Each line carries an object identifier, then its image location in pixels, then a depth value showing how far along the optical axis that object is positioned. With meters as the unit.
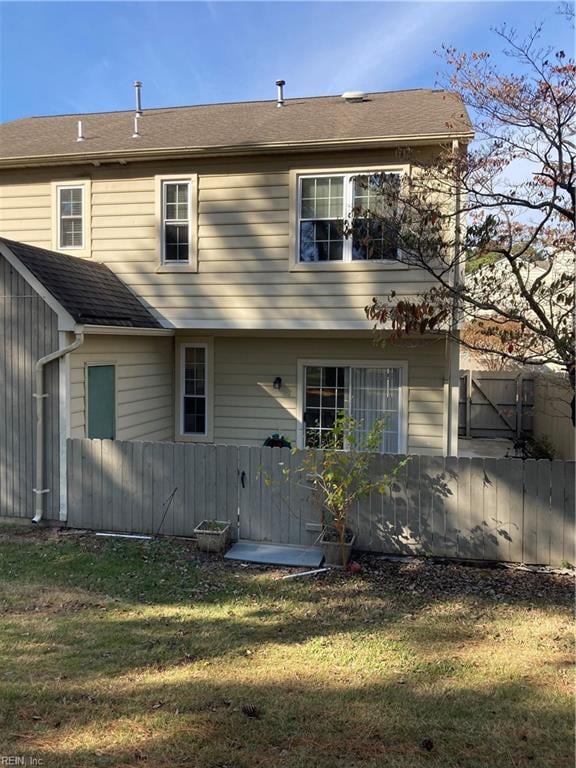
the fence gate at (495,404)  16.47
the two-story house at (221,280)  8.42
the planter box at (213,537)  6.91
